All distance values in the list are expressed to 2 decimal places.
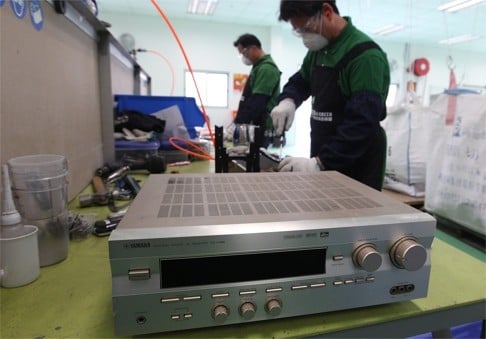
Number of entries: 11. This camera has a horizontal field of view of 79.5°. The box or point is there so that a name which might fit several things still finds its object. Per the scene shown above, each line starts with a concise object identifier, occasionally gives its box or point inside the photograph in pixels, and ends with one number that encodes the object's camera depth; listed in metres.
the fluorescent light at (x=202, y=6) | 4.84
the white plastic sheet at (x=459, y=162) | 1.63
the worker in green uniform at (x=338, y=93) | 0.97
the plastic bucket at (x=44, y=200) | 0.52
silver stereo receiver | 0.34
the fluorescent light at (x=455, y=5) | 3.17
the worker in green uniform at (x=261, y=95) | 2.06
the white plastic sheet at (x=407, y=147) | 2.11
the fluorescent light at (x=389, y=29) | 5.75
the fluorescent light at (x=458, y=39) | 5.53
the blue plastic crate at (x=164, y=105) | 1.77
